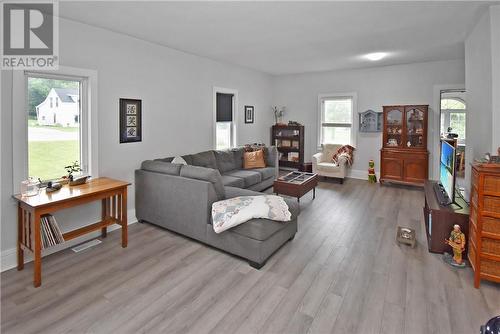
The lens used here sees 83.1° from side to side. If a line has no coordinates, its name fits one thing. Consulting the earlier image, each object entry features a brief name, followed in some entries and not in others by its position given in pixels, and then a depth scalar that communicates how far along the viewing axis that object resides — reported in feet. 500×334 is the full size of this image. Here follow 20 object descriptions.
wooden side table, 8.21
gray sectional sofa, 9.29
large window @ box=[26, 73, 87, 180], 10.14
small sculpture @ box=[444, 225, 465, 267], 9.18
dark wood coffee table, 14.90
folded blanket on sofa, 9.20
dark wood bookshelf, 24.47
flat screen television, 10.26
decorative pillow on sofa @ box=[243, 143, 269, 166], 19.74
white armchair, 20.59
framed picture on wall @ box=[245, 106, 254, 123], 22.05
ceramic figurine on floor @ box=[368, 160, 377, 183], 21.30
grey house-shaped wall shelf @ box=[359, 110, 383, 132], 21.31
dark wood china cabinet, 18.92
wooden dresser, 7.63
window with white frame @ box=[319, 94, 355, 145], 22.74
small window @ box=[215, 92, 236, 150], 18.94
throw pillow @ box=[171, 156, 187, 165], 14.03
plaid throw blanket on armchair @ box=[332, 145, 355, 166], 20.92
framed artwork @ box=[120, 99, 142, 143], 12.76
